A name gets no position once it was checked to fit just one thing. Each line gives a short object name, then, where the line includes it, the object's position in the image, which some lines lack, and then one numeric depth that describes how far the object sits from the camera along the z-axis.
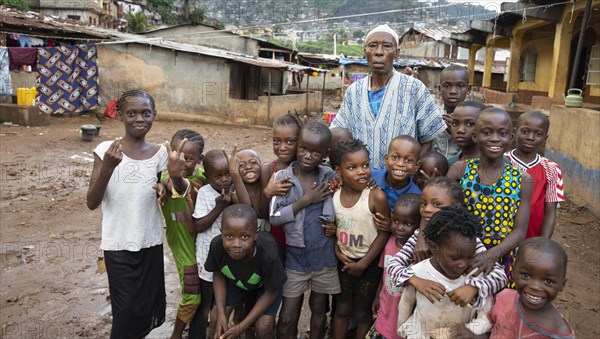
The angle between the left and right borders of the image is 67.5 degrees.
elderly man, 2.74
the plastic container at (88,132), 10.35
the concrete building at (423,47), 34.31
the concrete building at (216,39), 20.77
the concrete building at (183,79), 14.51
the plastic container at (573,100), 6.81
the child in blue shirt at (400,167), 2.39
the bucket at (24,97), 11.95
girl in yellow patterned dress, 2.12
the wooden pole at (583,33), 7.94
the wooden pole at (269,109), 14.68
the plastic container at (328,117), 13.42
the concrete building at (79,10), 27.59
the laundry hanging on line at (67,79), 13.10
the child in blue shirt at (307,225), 2.49
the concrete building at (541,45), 10.16
